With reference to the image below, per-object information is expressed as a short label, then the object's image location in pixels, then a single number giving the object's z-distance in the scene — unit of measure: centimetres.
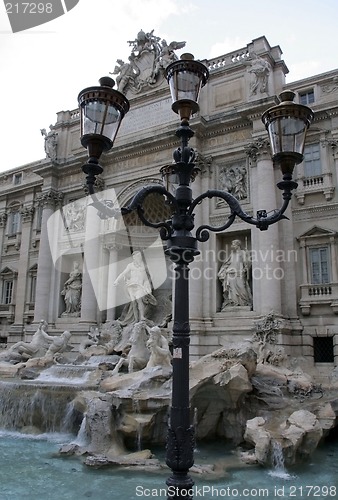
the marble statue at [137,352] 1286
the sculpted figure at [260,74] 1666
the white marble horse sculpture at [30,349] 1623
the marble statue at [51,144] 2205
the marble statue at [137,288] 1808
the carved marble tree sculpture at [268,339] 1320
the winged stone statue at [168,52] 1958
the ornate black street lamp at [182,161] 456
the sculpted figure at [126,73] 2067
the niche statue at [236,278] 1586
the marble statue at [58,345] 1619
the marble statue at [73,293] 2038
